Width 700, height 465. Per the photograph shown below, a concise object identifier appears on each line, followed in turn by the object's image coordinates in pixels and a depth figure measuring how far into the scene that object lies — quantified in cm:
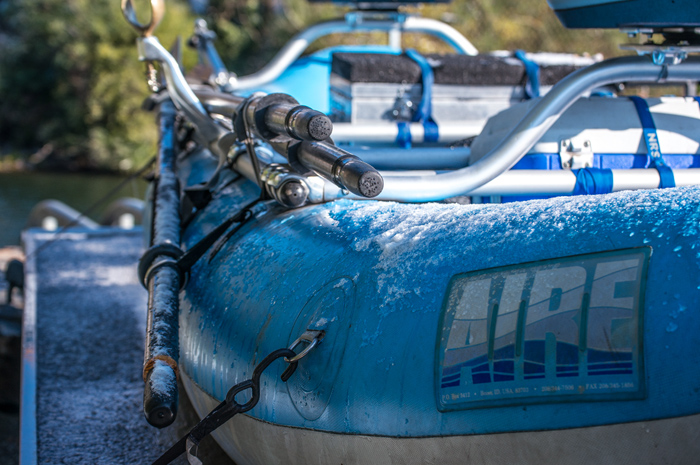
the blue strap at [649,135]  175
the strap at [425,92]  266
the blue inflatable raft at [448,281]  92
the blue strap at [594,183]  160
